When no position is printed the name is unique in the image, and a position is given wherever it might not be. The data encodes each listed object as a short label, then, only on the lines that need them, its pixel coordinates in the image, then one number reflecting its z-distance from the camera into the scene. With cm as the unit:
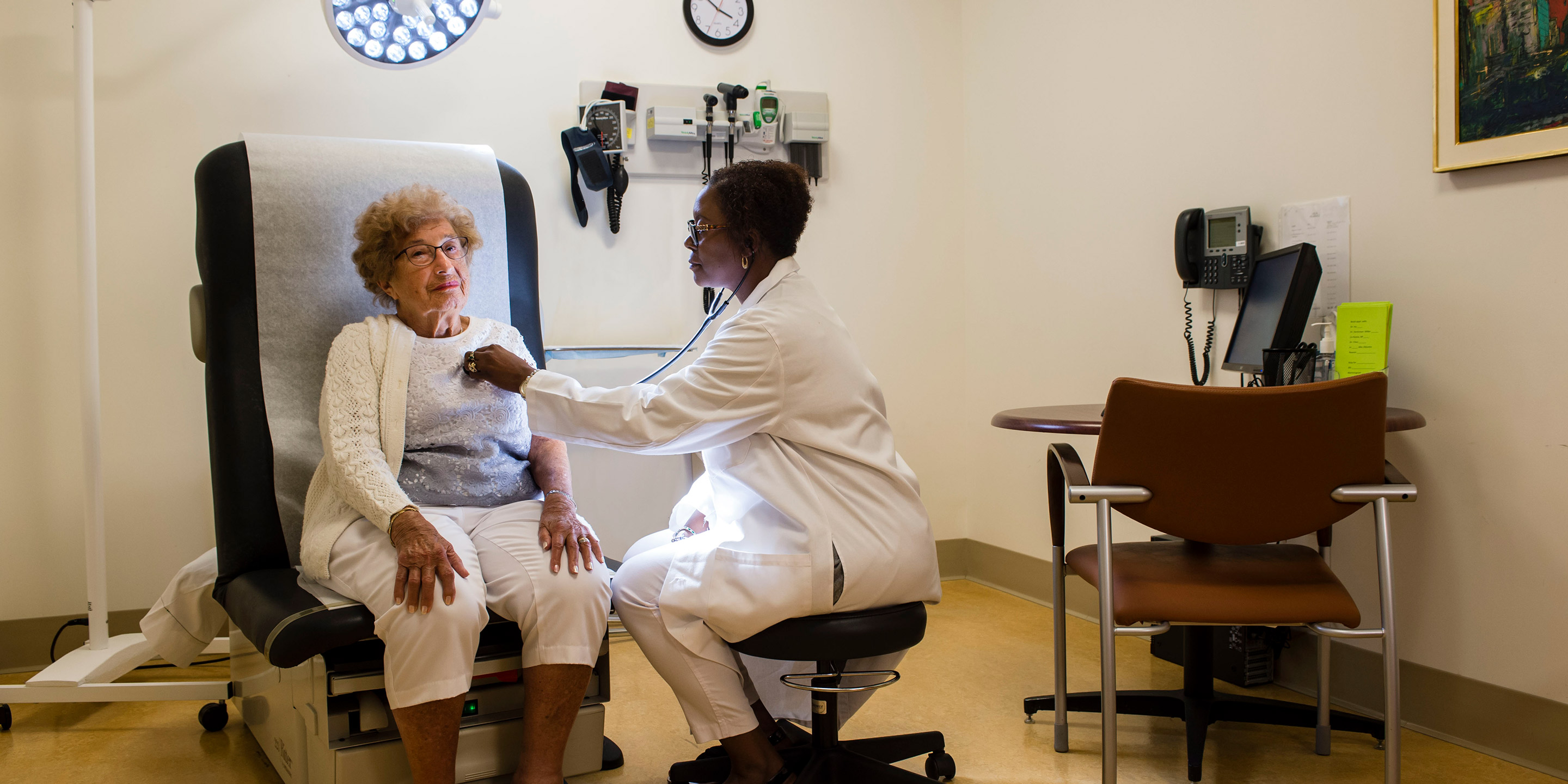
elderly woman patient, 152
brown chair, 148
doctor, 154
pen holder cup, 202
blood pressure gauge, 295
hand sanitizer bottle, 209
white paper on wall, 223
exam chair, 156
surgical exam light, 210
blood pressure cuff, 292
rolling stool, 149
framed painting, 184
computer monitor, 200
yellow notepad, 193
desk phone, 243
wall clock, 317
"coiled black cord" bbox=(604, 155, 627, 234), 300
